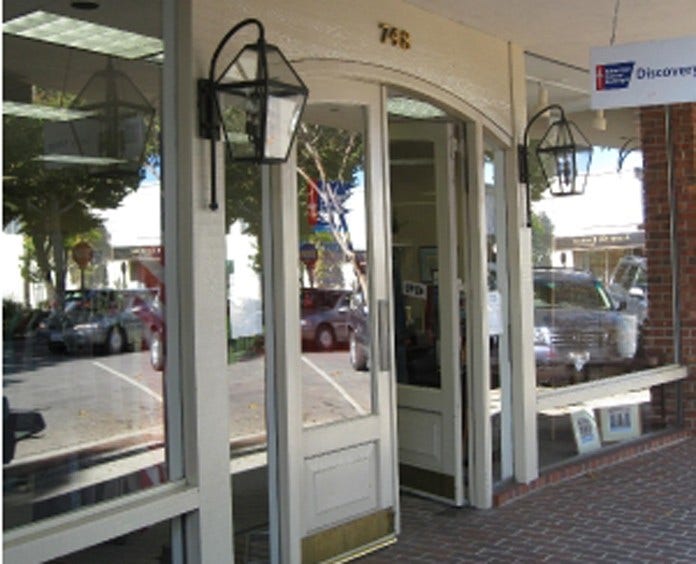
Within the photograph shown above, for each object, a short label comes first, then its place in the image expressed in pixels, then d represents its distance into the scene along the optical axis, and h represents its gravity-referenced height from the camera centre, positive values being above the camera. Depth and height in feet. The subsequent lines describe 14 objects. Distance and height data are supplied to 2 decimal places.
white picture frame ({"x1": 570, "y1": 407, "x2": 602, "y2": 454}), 22.63 -4.31
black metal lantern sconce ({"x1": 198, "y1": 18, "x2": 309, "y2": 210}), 12.14 +2.44
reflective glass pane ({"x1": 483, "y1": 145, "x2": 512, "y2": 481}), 19.98 -0.87
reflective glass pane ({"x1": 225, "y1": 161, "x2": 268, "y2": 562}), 13.66 -1.36
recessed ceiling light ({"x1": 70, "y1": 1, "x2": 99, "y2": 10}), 13.24 +4.17
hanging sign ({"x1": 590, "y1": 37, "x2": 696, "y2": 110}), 16.53 +3.70
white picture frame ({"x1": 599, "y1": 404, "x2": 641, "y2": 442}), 23.95 -4.38
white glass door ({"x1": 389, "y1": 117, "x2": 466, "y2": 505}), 18.76 -0.78
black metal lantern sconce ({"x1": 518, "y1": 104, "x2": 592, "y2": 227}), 20.50 +2.79
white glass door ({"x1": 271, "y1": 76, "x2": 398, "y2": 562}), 14.51 -1.20
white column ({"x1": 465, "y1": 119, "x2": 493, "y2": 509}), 18.83 -1.42
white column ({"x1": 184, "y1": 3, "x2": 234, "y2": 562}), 12.55 -0.61
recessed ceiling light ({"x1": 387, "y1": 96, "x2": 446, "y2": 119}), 18.26 +3.49
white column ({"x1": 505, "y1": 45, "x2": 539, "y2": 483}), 20.08 -1.02
